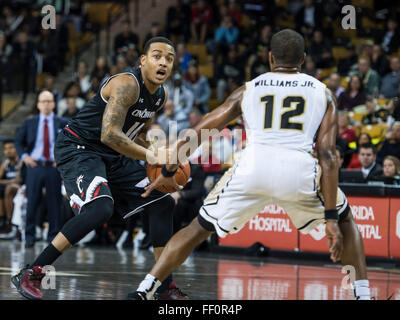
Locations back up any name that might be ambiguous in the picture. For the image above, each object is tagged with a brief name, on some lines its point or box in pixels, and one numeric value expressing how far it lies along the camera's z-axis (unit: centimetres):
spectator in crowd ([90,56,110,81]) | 1717
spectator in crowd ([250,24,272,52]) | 1706
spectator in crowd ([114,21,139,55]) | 1883
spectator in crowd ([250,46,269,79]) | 1609
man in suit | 1188
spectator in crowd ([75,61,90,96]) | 1761
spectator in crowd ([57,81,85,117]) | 1645
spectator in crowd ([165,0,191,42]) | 1934
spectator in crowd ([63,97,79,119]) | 1538
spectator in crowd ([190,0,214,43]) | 1911
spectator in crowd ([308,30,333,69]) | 1622
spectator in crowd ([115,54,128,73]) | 1684
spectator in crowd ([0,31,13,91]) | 1861
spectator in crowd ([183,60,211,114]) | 1664
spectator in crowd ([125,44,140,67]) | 1758
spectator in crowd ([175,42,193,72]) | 1775
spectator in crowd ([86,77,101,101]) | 1656
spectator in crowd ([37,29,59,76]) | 1925
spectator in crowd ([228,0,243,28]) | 1861
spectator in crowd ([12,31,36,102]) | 1864
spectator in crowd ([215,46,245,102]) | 1702
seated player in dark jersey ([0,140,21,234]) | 1452
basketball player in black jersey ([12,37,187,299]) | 633
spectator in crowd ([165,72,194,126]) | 1595
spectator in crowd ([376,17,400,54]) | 1591
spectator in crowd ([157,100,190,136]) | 1485
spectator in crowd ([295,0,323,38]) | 1719
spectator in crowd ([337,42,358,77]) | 1582
